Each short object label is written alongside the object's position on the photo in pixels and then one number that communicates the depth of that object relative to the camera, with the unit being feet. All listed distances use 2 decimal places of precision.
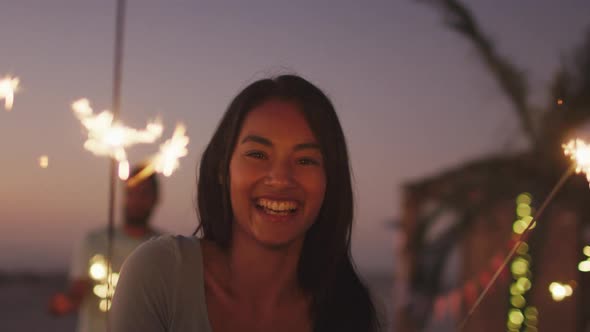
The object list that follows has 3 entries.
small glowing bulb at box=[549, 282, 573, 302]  12.05
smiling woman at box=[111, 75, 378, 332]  6.65
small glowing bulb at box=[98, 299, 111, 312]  14.14
